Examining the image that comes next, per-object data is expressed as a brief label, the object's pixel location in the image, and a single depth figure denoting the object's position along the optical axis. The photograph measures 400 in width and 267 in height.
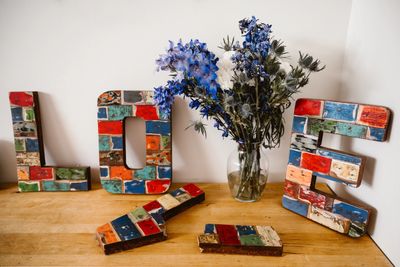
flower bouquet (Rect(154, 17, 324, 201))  0.80
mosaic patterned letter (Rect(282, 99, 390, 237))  0.84
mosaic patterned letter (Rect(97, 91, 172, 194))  1.06
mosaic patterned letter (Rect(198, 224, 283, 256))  0.76
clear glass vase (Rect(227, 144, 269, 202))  0.99
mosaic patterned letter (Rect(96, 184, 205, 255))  0.78
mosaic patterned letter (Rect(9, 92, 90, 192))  1.09
